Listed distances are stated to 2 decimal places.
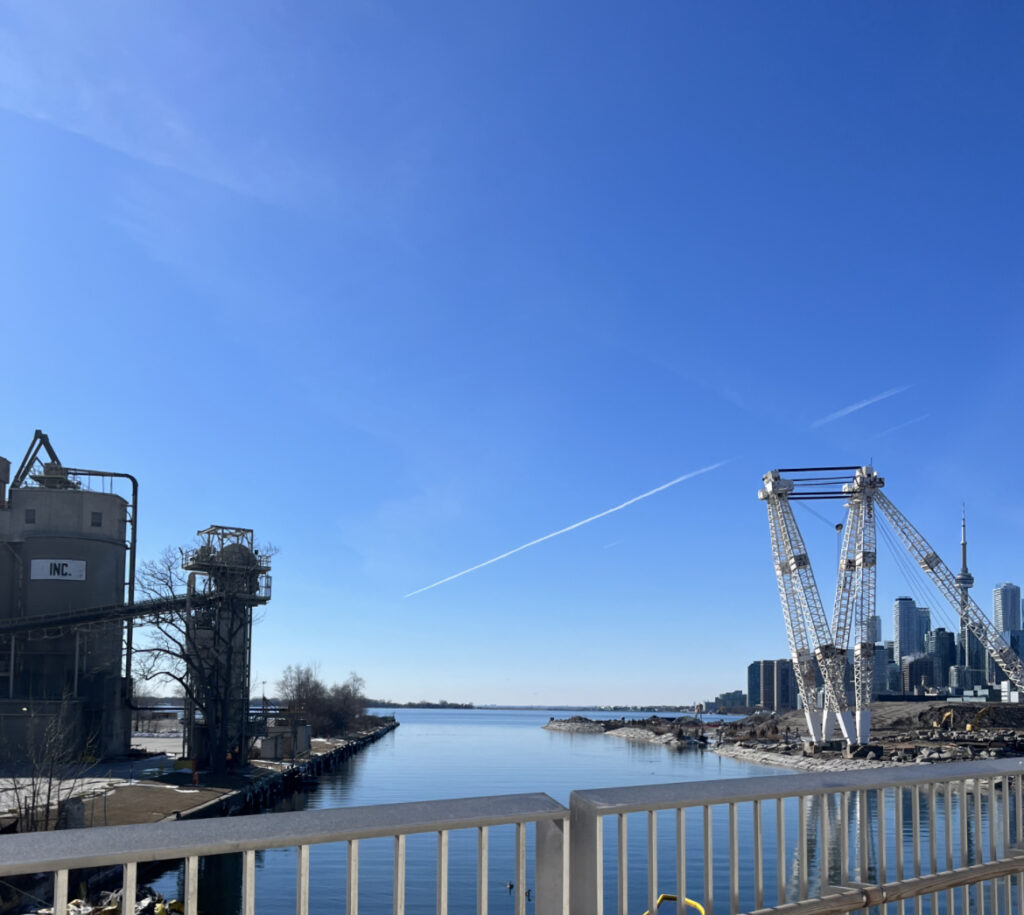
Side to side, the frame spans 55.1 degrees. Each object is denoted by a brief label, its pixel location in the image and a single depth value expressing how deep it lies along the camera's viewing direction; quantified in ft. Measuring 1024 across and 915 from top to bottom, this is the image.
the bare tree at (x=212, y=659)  188.44
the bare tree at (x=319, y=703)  393.50
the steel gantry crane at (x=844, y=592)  282.77
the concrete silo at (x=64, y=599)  189.78
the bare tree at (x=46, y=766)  91.04
